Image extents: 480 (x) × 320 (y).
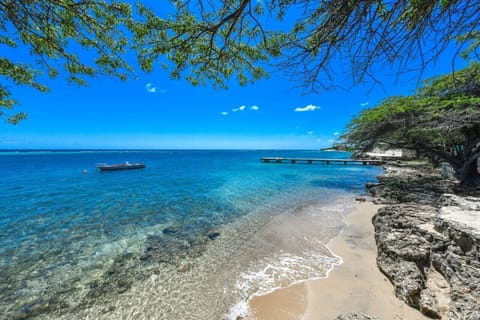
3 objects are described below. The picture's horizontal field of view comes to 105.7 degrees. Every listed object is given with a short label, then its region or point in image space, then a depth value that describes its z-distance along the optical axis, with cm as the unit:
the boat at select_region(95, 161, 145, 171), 2503
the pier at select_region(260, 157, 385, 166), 3255
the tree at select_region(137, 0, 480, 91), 188
